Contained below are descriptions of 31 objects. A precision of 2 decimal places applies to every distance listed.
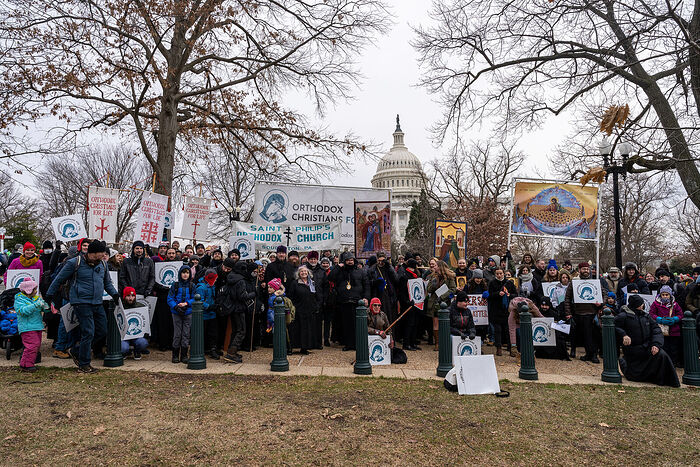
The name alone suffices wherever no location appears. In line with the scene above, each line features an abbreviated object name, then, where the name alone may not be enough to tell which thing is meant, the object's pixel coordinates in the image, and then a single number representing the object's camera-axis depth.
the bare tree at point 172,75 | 13.64
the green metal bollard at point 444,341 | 8.27
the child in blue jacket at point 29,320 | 7.69
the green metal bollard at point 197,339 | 8.21
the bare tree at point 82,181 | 34.25
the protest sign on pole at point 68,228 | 10.35
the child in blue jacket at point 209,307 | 8.89
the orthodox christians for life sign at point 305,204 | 13.16
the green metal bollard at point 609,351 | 8.20
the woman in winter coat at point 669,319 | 9.48
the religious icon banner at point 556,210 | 14.37
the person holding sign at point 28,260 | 9.18
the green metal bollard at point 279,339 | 8.28
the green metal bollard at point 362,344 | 8.17
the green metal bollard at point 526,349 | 8.22
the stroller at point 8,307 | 8.53
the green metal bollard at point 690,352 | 8.31
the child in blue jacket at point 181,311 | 8.65
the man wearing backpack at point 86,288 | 7.73
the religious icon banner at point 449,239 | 13.88
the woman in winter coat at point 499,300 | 10.23
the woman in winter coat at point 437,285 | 10.52
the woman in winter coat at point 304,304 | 9.84
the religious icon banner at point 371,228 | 12.00
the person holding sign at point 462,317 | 9.55
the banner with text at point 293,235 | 11.66
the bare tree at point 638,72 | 8.62
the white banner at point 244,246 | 10.73
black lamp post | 13.17
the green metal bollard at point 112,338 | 8.30
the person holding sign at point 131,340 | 8.51
